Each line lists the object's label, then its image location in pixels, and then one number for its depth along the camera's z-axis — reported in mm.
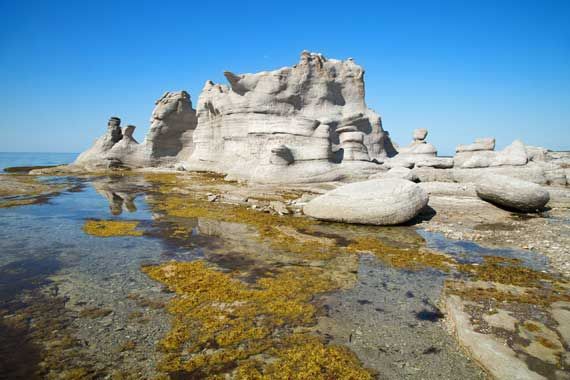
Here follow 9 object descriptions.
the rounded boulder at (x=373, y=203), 10273
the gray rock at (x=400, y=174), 18641
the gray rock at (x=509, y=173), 17438
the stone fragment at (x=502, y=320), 4297
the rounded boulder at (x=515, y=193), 11875
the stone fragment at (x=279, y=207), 12070
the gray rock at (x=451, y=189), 14625
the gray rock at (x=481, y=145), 26031
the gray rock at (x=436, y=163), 21188
